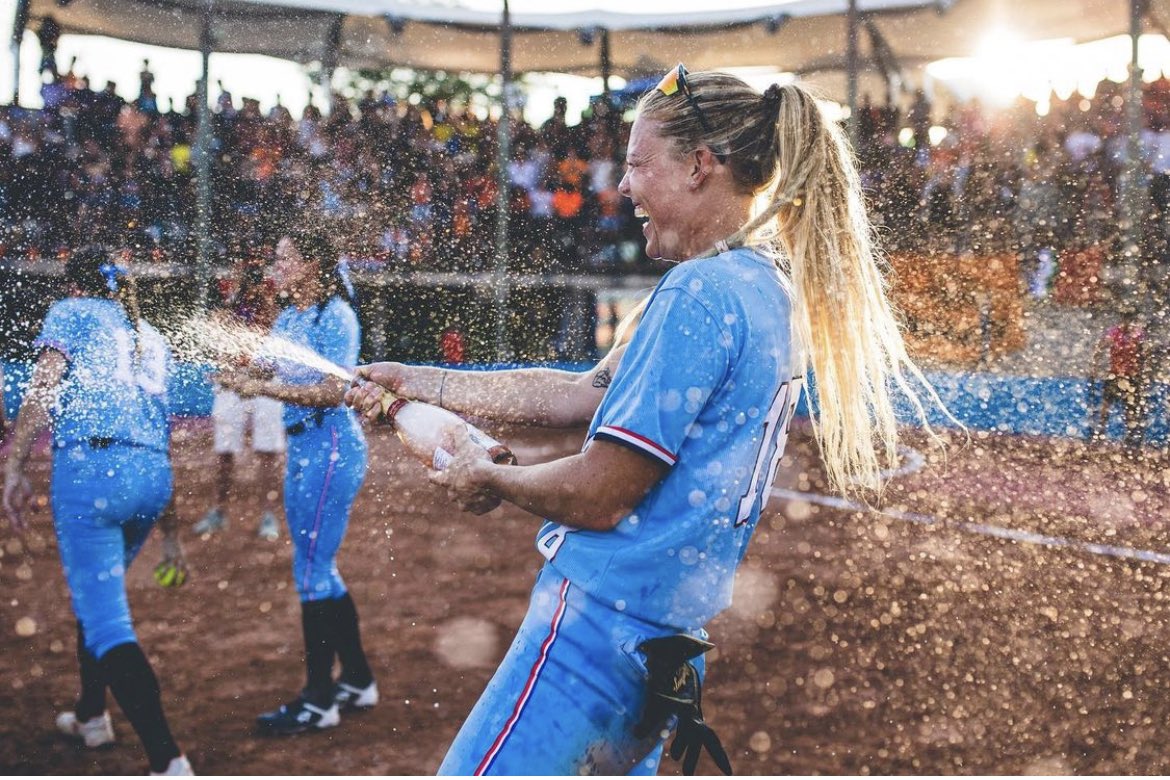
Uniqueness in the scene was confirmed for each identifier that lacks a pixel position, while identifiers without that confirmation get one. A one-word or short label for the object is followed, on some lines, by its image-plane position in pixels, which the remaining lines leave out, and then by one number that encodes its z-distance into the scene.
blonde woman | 1.55
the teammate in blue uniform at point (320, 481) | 3.80
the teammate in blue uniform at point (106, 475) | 3.15
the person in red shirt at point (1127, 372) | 10.80
